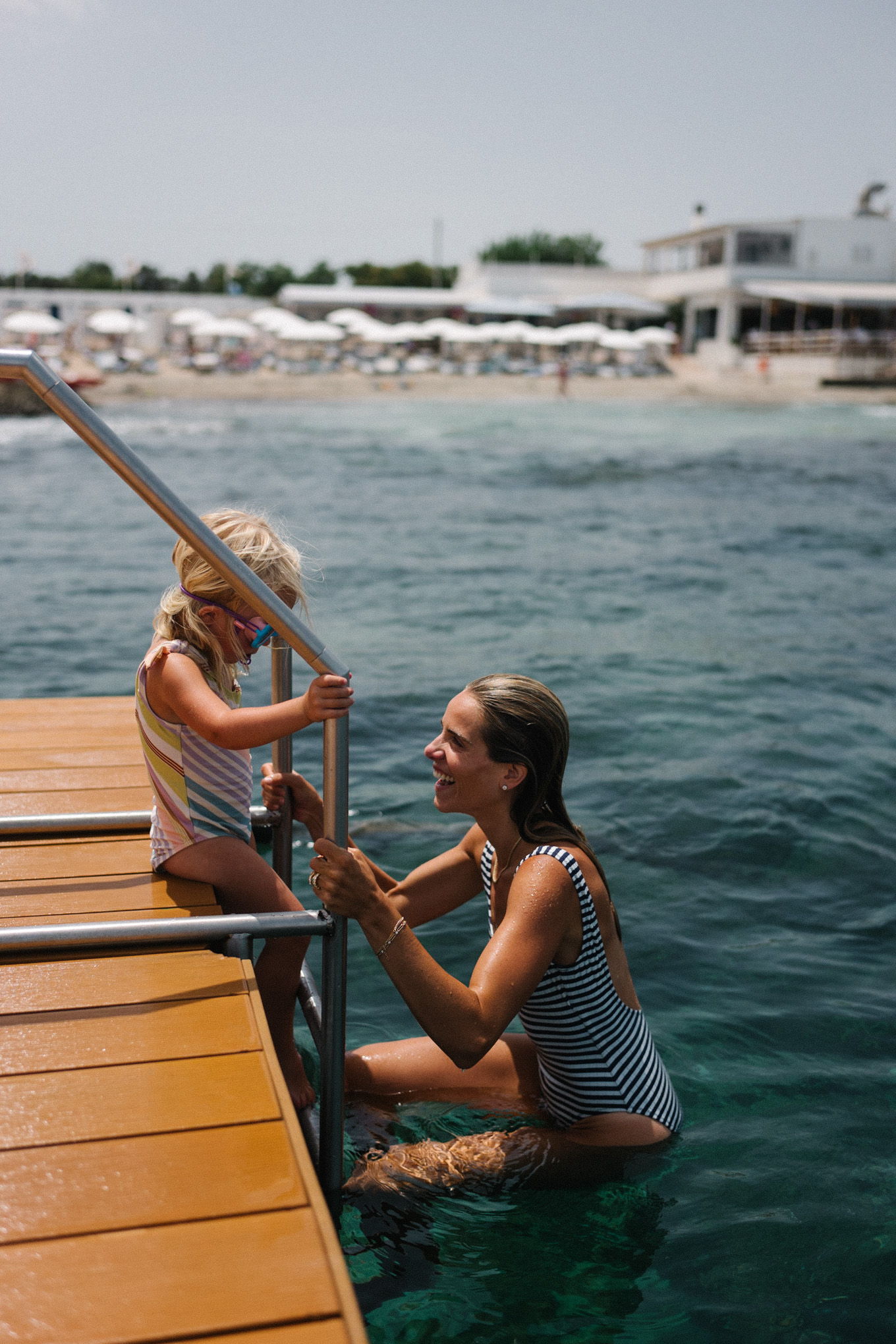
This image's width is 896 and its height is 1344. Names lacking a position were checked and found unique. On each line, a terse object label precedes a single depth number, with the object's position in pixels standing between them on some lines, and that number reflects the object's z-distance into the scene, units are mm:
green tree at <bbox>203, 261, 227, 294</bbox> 88250
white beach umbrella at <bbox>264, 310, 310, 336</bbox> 52688
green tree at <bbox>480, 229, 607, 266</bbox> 90312
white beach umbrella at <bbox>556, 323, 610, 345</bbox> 52812
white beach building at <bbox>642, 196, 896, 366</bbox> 55812
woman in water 2377
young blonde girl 2699
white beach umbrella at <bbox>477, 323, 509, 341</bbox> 54656
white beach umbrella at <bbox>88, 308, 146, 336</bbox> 49406
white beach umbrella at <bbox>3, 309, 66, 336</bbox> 46181
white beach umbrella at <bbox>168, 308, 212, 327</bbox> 54875
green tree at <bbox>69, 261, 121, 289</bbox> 92562
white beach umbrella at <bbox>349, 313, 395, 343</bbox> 53225
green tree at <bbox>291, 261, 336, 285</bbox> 86938
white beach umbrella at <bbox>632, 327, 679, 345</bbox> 52938
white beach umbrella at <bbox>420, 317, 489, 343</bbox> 53688
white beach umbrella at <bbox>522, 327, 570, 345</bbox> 52969
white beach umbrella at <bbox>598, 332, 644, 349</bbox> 52312
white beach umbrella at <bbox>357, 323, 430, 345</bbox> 52938
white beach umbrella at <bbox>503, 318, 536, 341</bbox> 54406
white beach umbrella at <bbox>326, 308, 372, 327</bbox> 56781
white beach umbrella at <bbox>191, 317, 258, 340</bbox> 51438
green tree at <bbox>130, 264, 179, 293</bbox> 92062
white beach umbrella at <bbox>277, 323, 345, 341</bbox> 51938
